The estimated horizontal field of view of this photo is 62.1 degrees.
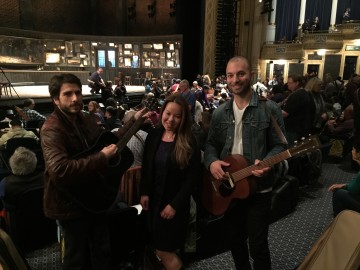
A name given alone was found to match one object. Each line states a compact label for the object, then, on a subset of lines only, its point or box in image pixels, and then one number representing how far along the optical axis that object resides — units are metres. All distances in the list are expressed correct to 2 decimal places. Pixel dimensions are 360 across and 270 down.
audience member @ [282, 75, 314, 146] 4.12
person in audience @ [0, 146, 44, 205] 2.34
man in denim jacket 1.76
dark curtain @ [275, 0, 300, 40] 20.67
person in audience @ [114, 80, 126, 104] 10.58
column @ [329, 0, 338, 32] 19.16
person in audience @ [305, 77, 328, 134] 4.34
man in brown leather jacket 1.47
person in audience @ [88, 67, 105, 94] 10.91
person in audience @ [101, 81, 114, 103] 10.53
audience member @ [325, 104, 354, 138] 5.36
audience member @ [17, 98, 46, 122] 5.27
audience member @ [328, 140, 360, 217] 2.67
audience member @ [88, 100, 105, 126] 4.73
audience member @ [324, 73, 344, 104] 8.26
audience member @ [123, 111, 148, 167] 2.63
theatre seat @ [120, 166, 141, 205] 2.51
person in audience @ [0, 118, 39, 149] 3.70
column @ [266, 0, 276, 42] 21.16
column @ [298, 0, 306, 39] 20.39
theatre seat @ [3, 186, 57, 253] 2.37
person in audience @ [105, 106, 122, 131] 4.37
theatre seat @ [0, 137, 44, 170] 3.35
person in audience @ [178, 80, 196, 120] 5.55
